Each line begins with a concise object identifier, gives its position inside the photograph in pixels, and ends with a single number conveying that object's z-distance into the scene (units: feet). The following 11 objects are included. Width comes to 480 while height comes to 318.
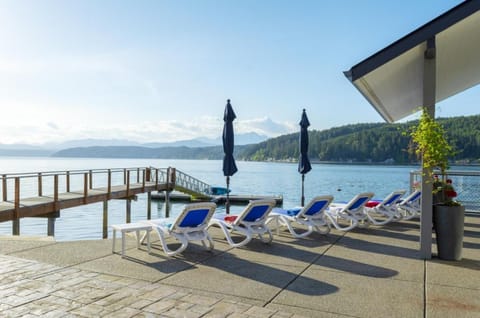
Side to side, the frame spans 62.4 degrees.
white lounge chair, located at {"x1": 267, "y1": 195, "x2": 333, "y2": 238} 23.02
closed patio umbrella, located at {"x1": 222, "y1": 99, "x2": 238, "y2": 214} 34.83
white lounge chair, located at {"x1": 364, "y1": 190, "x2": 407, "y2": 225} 28.02
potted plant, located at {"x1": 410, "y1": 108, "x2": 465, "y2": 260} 17.37
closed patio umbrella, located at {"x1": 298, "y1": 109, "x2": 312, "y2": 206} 37.73
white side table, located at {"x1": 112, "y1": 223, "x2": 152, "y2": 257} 18.16
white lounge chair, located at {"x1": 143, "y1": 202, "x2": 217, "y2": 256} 17.99
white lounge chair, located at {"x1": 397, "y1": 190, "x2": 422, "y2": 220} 30.04
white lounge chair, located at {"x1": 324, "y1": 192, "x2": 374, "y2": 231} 24.98
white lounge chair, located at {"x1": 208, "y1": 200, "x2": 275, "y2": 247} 20.13
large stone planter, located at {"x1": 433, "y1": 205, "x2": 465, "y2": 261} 17.34
